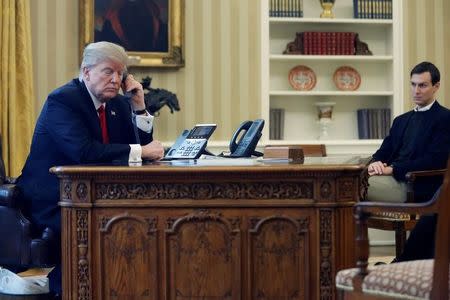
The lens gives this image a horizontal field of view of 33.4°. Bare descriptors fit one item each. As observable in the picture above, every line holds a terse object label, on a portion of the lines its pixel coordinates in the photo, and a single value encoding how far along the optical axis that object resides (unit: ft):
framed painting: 20.68
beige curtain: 18.88
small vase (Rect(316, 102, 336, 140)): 21.70
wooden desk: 9.16
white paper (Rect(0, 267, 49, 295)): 11.78
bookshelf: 21.58
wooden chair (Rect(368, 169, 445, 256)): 14.67
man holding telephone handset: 10.71
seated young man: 15.17
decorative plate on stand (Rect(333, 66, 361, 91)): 22.17
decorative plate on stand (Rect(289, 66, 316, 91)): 22.08
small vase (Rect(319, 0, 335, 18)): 21.56
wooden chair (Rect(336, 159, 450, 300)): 7.08
